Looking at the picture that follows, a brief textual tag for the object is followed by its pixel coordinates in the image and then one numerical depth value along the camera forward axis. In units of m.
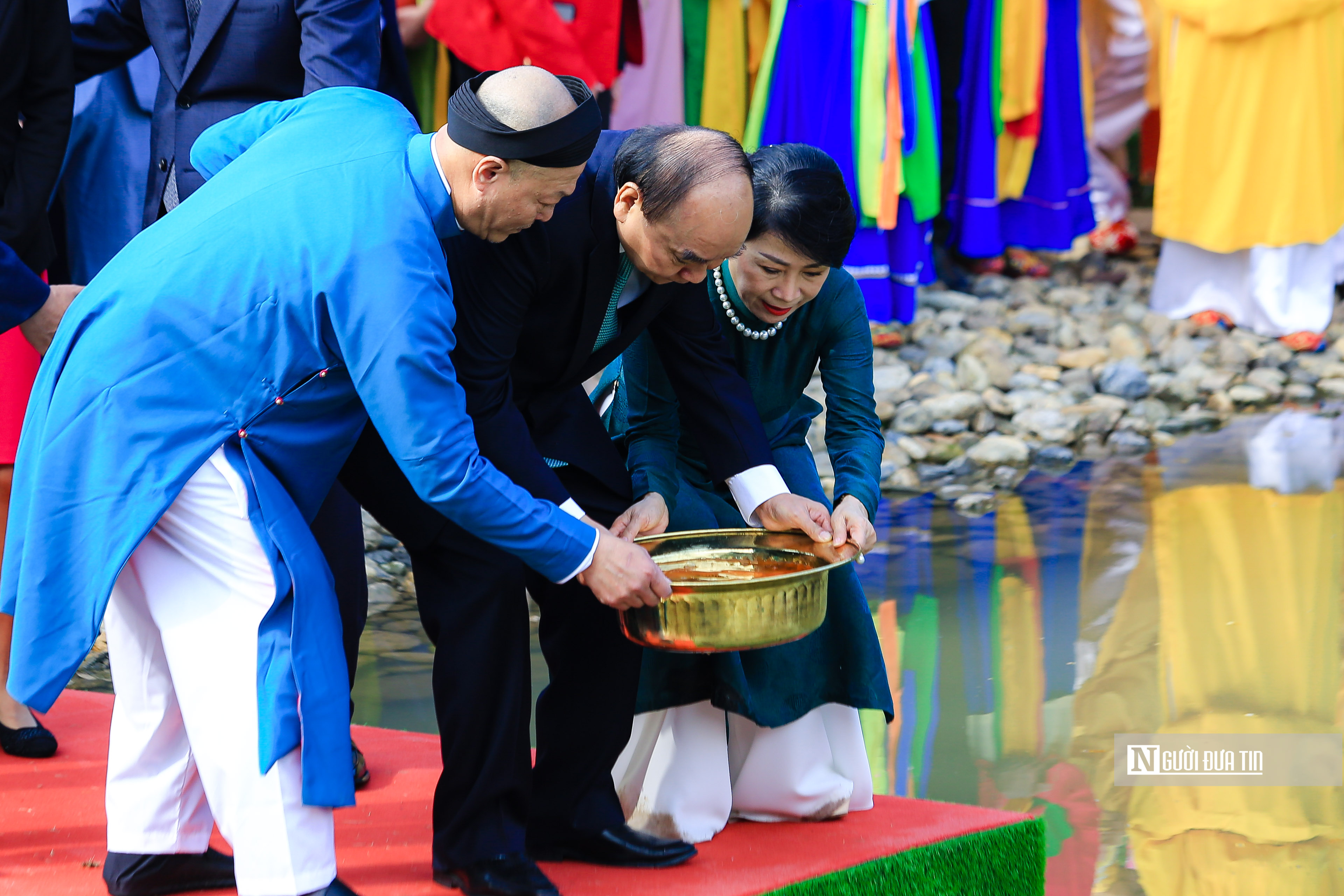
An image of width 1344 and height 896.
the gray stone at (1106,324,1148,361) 14.68
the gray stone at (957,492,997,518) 10.95
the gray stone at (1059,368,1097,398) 13.68
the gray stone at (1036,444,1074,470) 12.19
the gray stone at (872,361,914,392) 13.41
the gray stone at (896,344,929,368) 14.12
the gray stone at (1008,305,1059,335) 15.26
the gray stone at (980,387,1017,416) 13.09
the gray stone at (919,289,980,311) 15.55
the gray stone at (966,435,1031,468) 12.17
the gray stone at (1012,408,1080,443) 12.61
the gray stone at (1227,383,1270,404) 13.84
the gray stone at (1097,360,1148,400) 13.66
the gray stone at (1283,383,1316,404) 14.04
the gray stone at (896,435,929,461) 12.15
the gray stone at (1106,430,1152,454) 12.57
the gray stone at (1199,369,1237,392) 13.92
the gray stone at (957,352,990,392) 13.56
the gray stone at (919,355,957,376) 13.92
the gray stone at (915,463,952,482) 11.87
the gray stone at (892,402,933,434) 12.66
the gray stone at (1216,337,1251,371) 14.44
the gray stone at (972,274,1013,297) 16.22
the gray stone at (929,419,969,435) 12.59
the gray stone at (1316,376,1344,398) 14.09
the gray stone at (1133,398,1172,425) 13.23
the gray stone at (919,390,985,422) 12.76
